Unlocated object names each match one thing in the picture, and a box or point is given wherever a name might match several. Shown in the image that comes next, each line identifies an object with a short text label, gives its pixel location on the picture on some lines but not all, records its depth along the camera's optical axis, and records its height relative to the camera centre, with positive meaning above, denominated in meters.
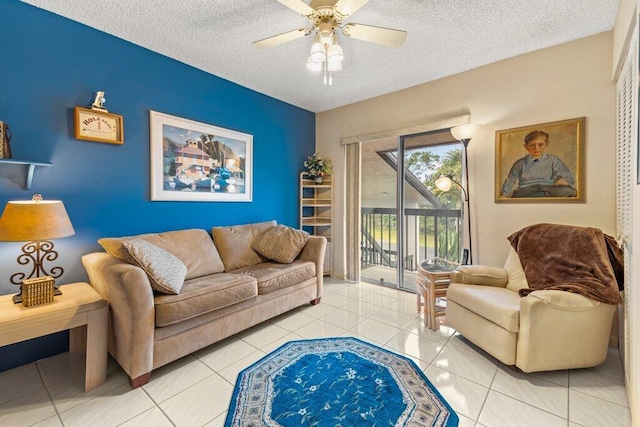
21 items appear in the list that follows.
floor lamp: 2.74 +0.49
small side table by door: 2.52 -0.73
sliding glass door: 3.29 +0.06
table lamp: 1.60 -0.07
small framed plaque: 2.16 +0.70
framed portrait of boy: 2.38 +0.45
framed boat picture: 2.65 +0.54
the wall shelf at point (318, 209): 4.13 +0.05
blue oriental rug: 1.49 -1.10
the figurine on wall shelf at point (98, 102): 2.23 +0.89
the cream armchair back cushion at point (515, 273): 2.36 -0.53
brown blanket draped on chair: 1.83 -0.36
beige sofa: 1.73 -0.61
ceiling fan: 1.68 +1.21
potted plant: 4.07 +0.65
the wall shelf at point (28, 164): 1.82 +0.33
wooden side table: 1.51 -0.63
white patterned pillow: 1.90 -0.38
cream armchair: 1.77 -0.77
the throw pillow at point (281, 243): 2.99 -0.35
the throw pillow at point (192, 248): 2.46 -0.34
